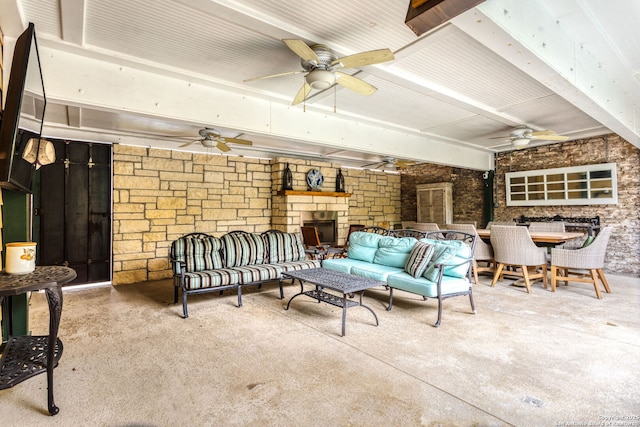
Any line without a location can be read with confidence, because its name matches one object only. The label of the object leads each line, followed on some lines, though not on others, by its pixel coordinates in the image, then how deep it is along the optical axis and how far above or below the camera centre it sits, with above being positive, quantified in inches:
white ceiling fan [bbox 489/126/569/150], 186.4 +46.2
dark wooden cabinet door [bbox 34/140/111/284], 198.2 +4.8
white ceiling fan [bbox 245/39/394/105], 91.1 +45.6
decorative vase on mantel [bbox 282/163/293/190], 269.3 +30.0
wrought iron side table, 64.0 -31.0
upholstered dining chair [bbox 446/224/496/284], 205.3 -23.8
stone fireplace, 269.0 +8.0
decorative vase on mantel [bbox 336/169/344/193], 307.8 +30.0
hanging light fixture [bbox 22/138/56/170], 87.0 +18.9
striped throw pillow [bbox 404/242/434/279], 140.5 -20.0
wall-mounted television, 67.8 +25.2
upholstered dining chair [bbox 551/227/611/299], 165.6 -24.6
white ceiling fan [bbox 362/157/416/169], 268.8 +43.8
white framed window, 228.4 +20.0
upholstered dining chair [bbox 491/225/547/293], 177.2 -21.6
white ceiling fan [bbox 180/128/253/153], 177.9 +43.1
